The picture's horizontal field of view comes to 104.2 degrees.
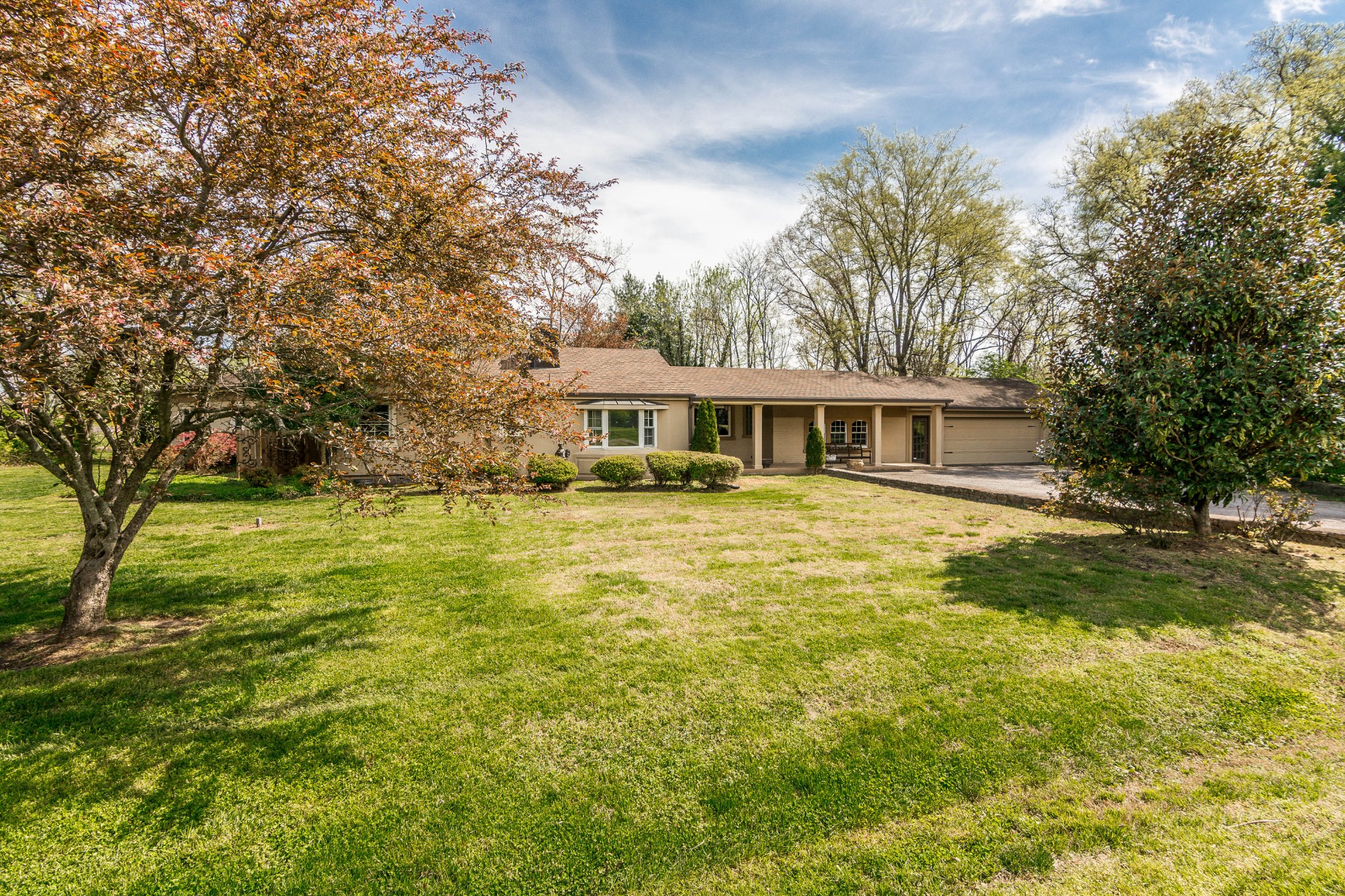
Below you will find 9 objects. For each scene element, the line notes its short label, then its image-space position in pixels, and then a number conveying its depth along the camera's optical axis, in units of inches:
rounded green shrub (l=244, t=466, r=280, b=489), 531.2
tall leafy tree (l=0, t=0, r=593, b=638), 119.2
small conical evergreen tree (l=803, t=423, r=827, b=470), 702.5
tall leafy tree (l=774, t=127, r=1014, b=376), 1061.8
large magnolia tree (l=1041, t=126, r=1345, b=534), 225.6
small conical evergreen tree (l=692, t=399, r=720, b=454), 656.4
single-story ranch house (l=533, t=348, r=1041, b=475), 676.1
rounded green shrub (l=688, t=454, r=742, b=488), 539.2
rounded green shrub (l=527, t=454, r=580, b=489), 518.6
